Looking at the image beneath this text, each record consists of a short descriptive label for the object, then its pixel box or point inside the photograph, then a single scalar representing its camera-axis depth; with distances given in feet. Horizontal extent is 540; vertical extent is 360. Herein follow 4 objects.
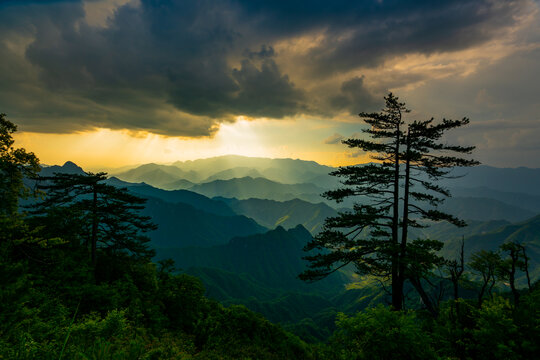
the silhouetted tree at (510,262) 41.83
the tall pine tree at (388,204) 45.06
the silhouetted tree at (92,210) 62.08
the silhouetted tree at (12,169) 42.16
